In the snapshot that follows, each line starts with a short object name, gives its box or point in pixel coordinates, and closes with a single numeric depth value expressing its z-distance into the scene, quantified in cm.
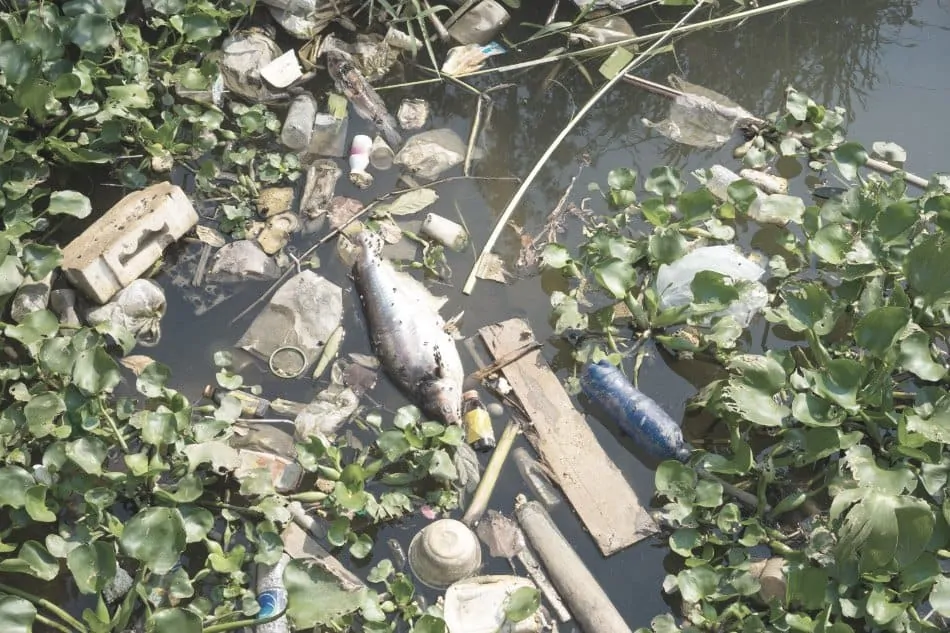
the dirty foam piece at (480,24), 416
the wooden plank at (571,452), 271
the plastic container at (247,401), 292
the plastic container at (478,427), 285
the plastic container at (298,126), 369
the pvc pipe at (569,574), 249
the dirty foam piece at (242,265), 330
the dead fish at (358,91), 382
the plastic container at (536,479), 279
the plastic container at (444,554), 253
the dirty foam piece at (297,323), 309
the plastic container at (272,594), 245
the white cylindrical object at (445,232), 341
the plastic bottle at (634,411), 280
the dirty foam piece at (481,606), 244
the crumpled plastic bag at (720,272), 305
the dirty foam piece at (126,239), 305
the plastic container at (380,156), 370
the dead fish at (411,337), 285
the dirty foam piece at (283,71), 383
